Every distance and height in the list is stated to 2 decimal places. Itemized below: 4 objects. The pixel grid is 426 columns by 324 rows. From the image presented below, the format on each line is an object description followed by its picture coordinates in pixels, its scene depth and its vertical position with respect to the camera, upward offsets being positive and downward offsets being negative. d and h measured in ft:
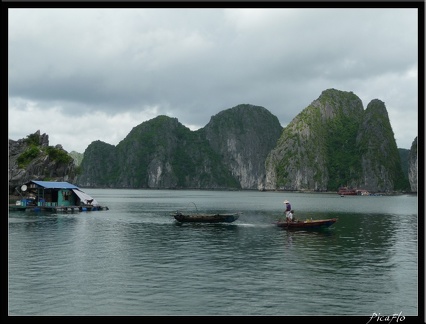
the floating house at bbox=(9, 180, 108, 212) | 282.15 -11.83
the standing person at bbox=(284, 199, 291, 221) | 184.98 -12.93
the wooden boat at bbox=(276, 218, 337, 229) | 184.49 -18.93
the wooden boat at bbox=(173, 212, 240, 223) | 211.82 -18.38
